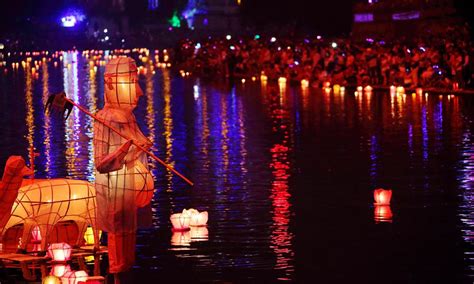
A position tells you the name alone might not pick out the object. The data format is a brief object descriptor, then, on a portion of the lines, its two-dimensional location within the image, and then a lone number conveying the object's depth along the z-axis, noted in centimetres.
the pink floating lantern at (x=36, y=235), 1346
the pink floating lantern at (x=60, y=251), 1227
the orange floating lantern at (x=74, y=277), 1138
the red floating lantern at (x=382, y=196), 1633
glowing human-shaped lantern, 1133
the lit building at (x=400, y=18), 7294
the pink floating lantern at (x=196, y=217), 1509
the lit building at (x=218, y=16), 14838
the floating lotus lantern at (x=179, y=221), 1493
